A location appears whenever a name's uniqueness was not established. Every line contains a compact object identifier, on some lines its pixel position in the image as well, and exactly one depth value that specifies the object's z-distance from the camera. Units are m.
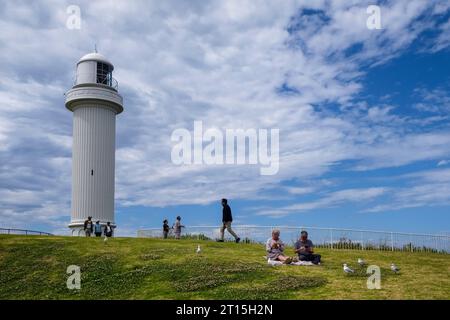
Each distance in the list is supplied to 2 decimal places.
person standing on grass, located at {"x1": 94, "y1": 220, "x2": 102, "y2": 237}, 38.03
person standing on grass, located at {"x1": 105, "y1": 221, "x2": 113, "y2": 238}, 39.90
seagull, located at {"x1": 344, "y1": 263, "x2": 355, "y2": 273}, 20.41
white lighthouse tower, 42.47
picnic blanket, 22.17
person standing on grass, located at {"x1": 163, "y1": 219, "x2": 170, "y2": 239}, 37.06
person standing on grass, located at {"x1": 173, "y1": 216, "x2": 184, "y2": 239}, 35.71
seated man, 22.64
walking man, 29.17
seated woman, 22.71
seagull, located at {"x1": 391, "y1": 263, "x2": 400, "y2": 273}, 21.33
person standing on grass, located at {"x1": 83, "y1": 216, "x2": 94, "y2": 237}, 38.78
